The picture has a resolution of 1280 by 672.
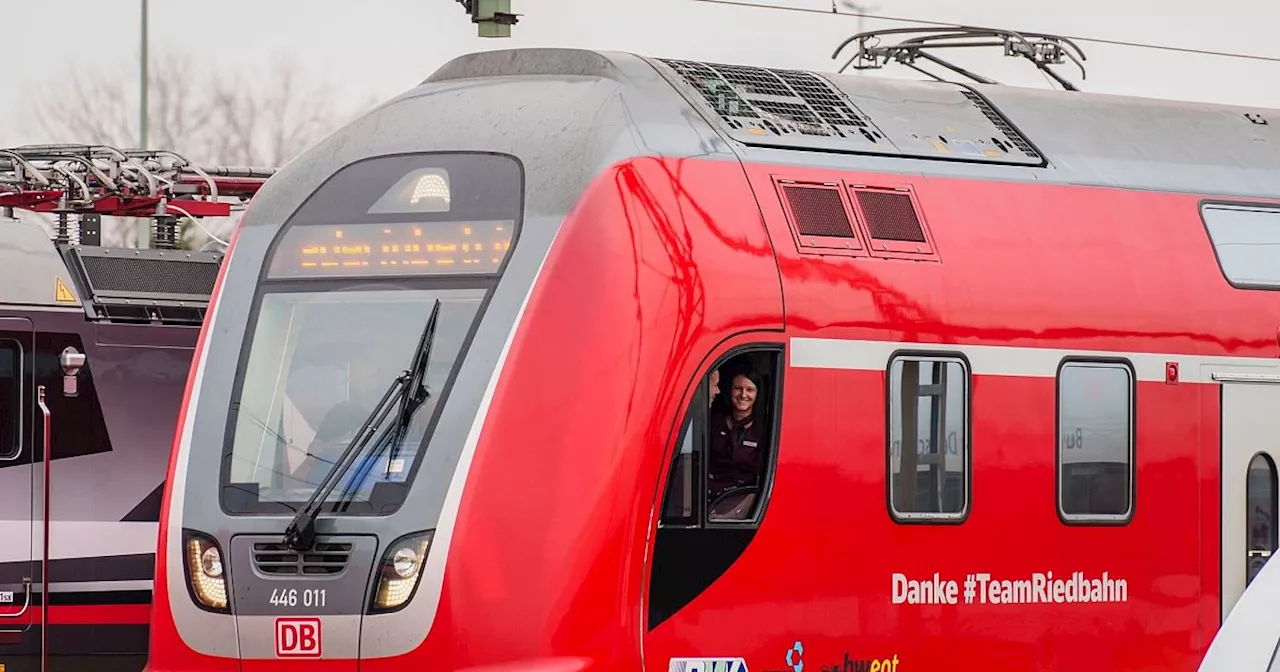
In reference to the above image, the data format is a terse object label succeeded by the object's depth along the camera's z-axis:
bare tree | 109.25
